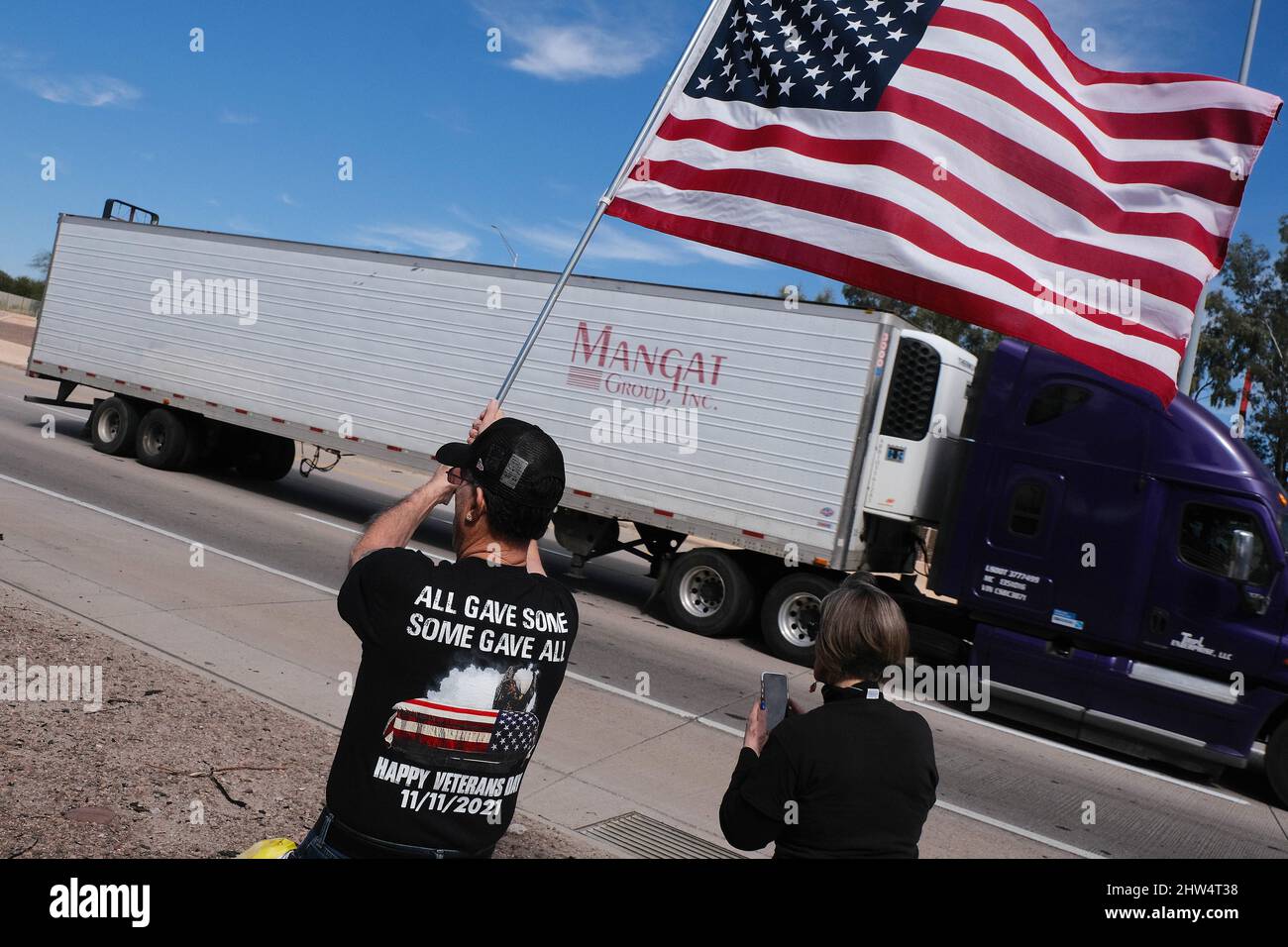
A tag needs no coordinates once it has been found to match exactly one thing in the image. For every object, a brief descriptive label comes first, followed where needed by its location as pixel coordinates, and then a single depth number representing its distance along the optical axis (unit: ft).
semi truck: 29.32
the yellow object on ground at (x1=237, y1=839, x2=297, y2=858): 7.55
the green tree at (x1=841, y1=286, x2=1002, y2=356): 113.50
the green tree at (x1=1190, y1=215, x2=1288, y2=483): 125.59
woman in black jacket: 7.90
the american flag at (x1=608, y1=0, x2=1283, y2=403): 14.07
